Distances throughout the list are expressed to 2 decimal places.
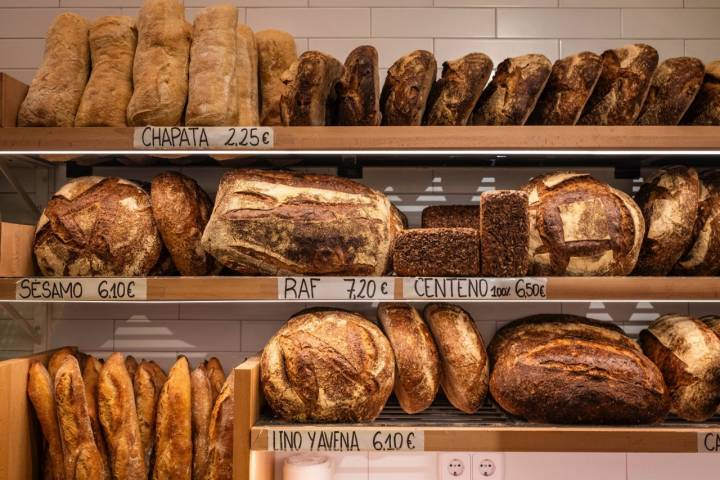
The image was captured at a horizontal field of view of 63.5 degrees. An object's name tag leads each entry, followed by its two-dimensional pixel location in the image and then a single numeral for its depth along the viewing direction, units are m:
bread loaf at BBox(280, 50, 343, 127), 1.60
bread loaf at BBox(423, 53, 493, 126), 1.67
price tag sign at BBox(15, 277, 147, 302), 1.58
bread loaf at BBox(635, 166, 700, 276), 1.72
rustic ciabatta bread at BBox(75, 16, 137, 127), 1.66
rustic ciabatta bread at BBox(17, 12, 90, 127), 1.65
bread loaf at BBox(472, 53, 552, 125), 1.67
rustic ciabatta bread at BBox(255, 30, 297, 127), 1.82
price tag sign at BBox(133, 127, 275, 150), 1.56
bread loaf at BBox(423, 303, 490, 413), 1.66
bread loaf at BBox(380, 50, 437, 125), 1.66
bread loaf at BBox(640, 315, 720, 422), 1.63
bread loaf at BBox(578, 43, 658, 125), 1.68
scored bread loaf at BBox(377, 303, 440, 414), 1.64
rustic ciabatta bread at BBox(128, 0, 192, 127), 1.63
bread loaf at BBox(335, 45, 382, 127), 1.62
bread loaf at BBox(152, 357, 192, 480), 1.66
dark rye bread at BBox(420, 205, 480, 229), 1.81
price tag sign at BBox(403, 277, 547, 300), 1.55
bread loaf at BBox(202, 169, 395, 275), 1.62
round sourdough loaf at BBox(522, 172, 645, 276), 1.64
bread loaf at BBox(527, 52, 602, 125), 1.67
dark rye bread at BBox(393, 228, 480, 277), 1.58
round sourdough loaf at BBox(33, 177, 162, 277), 1.66
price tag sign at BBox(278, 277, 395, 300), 1.55
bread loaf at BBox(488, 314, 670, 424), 1.56
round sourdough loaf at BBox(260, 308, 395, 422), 1.58
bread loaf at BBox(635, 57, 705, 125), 1.69
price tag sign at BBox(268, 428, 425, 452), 1.50
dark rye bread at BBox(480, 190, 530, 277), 1.57
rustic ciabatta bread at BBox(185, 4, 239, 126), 1.61
